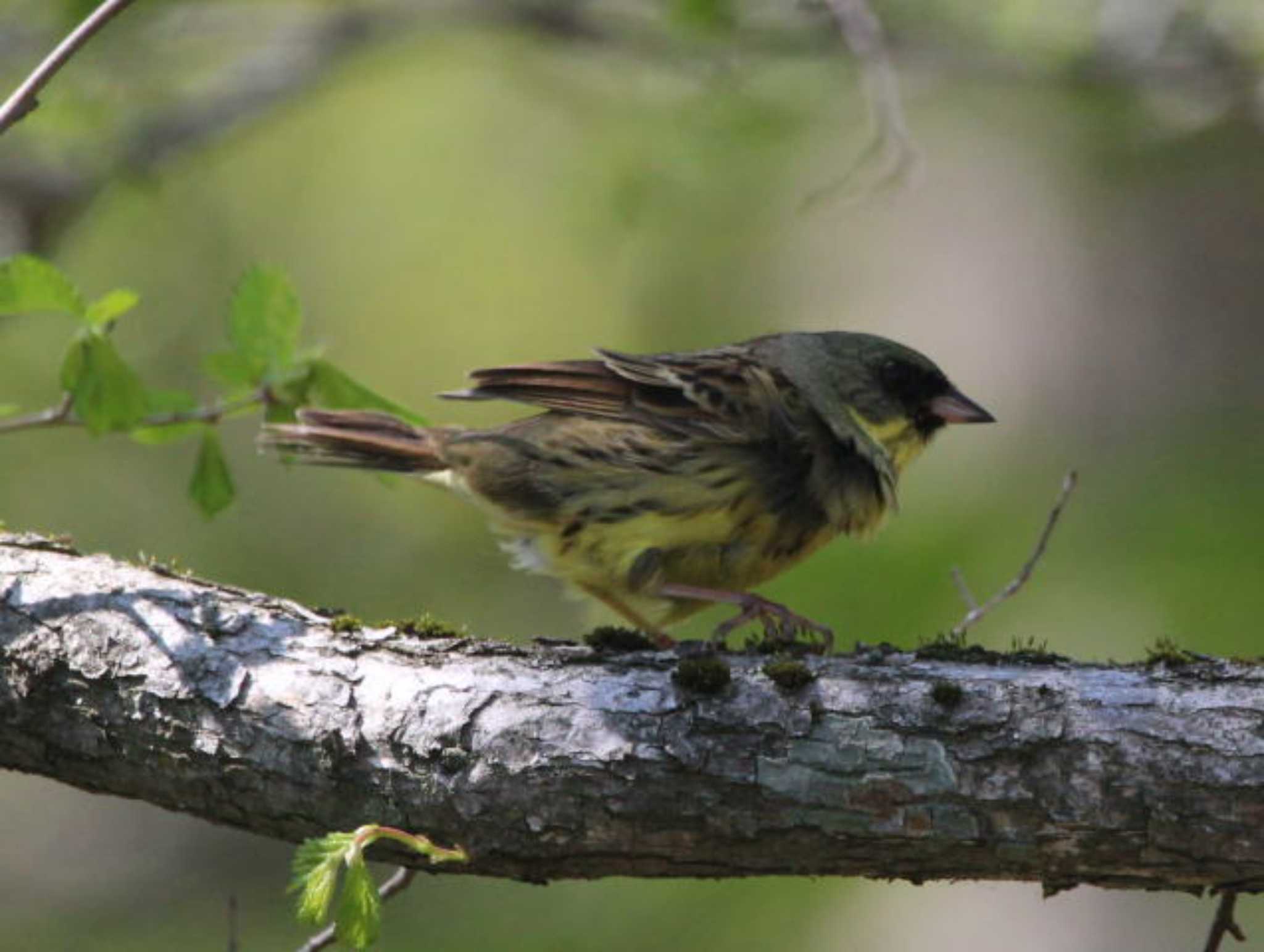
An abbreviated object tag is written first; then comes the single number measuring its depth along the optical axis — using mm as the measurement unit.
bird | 11281
